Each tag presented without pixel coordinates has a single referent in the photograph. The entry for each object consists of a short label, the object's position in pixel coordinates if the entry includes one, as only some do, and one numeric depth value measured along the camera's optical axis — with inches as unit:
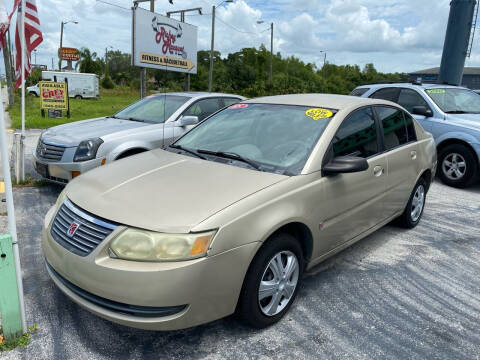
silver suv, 270.2
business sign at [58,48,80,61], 1914.4
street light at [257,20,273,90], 1591.8
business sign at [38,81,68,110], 588.4
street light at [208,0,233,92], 948.6
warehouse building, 3073.3
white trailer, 1422.2
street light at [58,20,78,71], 1675.1
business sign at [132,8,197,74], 534.6
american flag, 217.8
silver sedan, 205.5
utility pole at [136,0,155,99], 548.9
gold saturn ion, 89.7
